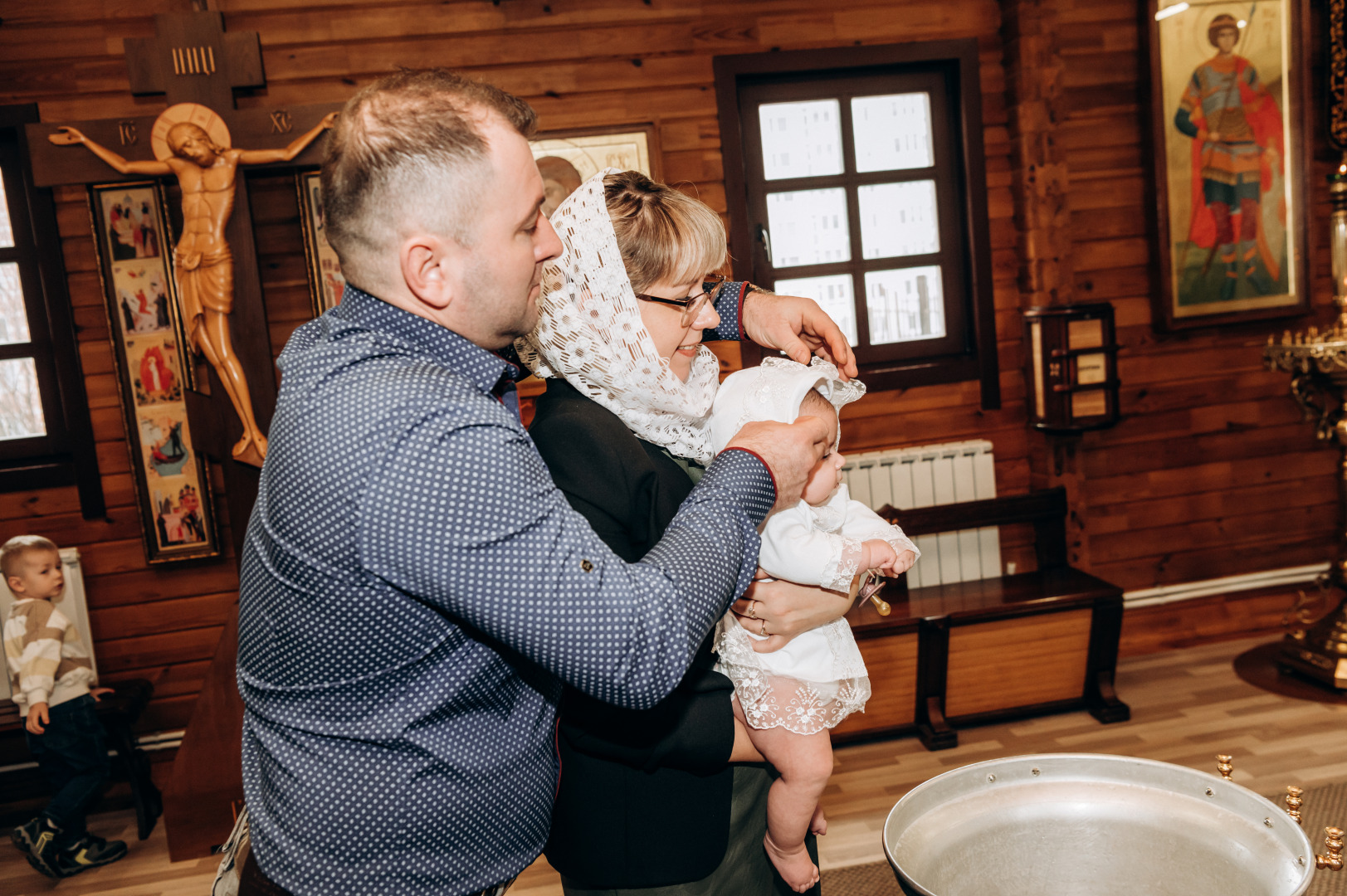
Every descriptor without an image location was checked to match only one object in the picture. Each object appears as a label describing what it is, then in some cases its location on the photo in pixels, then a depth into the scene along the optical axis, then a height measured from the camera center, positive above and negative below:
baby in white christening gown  1.44 -0.56
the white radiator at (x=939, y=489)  3.90 -0.80
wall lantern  3.73 -0.32
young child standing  3.18 -1.08
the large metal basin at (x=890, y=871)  2.66 -1.69
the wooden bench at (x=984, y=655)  3.49 -1.39
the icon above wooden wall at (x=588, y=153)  3.65 +0.73
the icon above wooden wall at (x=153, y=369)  3.48 +0.04
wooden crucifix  3.12 +0.62
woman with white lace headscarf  1.19 -0.18
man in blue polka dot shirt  0.87 -0.21
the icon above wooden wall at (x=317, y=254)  3.50 +0.43
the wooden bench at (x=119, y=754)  3.41 -1.38
